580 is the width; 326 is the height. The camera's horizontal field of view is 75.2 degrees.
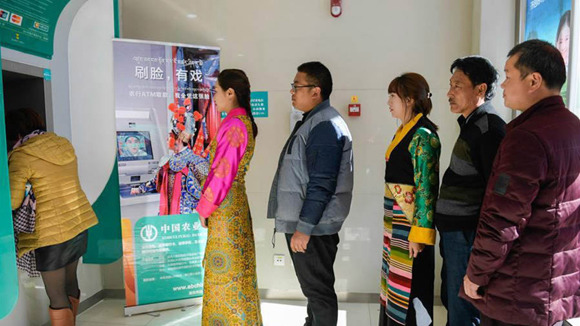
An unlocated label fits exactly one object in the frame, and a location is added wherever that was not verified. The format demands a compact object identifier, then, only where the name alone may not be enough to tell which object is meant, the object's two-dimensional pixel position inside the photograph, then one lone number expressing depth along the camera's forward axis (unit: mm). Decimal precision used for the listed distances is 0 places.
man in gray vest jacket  1836
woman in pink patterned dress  2051
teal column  1548
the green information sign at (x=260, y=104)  3109
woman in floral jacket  1723
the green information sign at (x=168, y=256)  2842
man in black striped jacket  1557
